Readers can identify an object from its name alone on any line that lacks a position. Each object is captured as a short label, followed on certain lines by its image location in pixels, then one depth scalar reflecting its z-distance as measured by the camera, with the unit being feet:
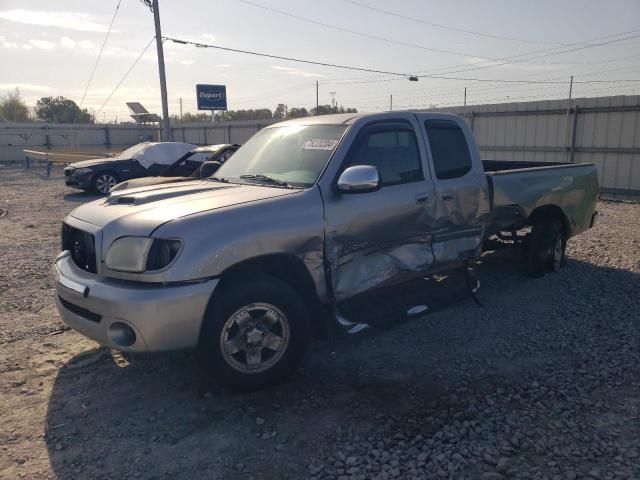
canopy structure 123.95
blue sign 119.24
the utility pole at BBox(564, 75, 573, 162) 49.78
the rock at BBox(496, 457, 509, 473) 9.59
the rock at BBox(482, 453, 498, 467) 9.80
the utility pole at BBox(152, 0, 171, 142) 74.95
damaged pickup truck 11.06
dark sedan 50.80
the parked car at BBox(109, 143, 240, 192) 34.35
